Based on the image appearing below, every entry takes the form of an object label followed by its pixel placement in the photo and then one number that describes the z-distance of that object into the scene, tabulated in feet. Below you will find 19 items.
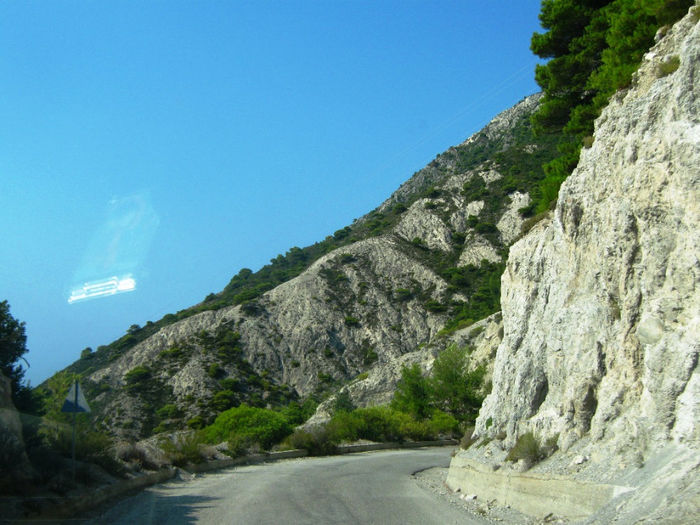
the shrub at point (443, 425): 145.07
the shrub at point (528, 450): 39.63
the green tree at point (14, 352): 63.16
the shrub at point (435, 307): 249.75
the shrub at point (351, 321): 253.44
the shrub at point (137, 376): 219.61
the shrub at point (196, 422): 185.55
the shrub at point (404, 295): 262.26
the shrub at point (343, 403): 168.66
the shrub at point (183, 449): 70.95
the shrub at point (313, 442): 102.99
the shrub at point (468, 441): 61.15
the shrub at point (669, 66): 42.50
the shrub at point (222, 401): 201.67
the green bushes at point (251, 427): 101.24
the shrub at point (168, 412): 193.48
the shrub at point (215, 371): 219.00
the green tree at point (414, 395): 162.91
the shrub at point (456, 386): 156.25
